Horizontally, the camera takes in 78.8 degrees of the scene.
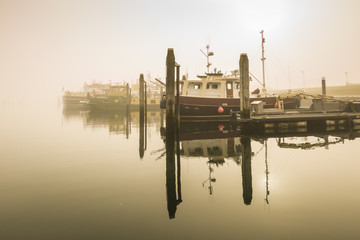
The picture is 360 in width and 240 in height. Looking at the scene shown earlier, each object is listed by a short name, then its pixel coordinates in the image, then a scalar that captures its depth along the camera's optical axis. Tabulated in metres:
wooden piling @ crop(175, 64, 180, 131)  13.34
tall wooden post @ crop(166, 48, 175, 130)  11.60
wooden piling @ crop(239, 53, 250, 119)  12.21
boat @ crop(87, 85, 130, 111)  45.47
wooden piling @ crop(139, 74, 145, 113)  25.86
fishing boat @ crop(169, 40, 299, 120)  19.81
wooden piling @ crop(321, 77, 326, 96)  28.78
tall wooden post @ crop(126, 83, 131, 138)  15.21
